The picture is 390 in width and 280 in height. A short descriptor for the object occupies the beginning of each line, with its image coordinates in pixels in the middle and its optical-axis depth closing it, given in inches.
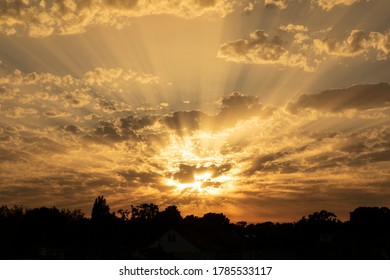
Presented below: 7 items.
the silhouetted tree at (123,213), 7170.3
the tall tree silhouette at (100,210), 5349.4
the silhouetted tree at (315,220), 6902.6
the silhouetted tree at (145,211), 7421.3
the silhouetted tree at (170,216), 6440.0
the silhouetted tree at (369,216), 5132.9
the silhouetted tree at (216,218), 7086.6
